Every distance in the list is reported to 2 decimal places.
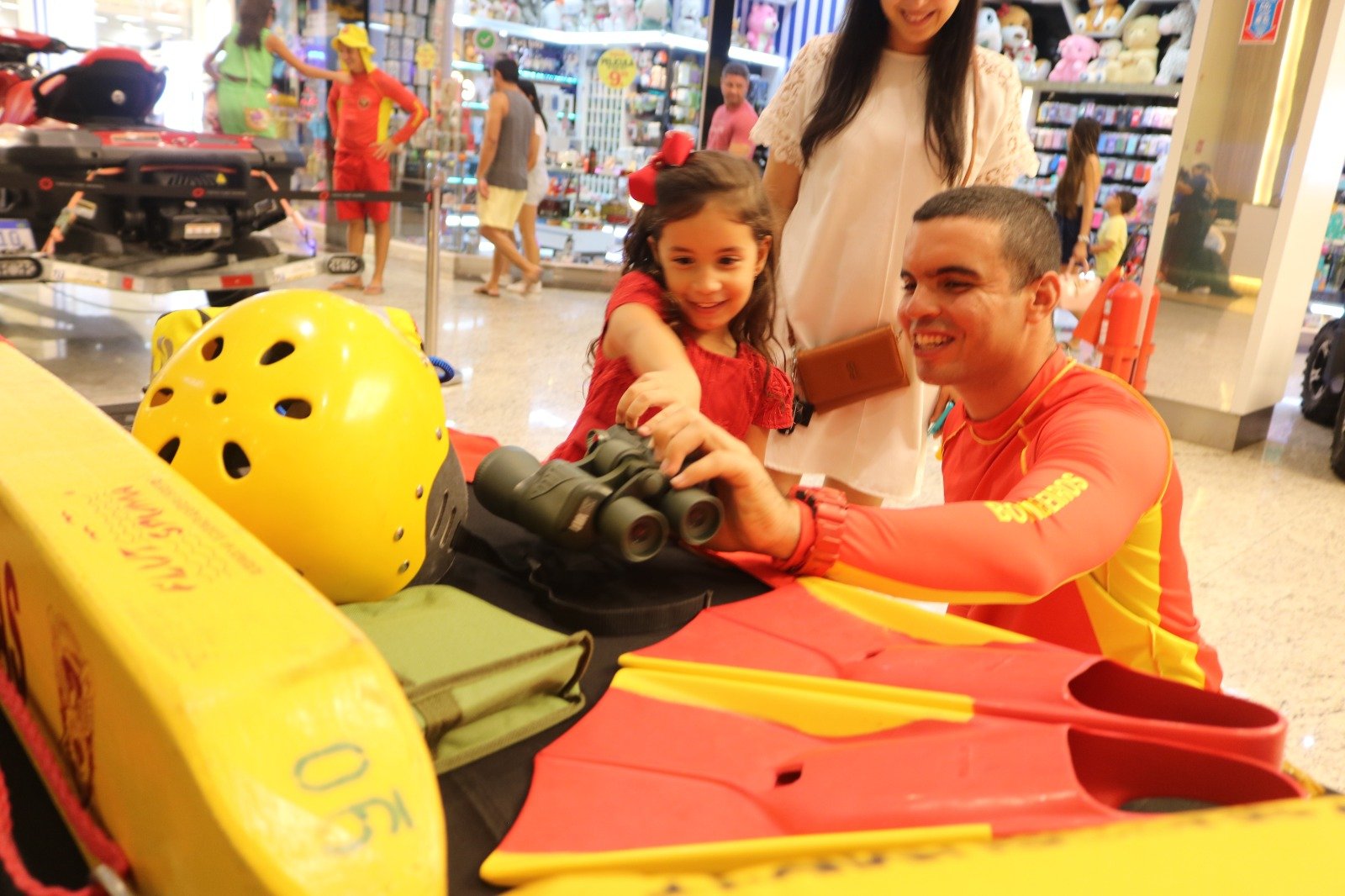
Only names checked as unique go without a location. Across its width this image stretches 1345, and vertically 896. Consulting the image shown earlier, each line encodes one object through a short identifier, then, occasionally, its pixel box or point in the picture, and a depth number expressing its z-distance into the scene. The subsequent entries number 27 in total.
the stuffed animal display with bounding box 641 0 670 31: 8.77
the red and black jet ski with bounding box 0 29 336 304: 4.51
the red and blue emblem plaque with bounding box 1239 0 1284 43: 5.14
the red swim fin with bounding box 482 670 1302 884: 0.69
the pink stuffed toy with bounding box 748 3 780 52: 8.95
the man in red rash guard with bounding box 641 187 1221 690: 1.15
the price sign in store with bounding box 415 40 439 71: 8.99
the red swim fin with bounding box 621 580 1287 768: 0.84
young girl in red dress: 1.70
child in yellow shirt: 7.99
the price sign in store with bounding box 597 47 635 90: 9.00
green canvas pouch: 0.81
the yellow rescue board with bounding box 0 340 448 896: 0.50
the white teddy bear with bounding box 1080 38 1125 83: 9.41
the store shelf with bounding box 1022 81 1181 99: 9.25
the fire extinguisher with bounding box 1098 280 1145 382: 4.89
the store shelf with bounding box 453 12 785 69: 8.90
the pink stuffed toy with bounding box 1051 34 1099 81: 9.60
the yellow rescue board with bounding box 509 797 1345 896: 0.57
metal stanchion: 5.16
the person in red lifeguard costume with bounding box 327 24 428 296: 6.91
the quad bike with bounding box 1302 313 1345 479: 6.01
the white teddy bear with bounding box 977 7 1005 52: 9.70
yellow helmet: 1.02
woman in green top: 6.90
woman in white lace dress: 2.04
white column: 5.07
